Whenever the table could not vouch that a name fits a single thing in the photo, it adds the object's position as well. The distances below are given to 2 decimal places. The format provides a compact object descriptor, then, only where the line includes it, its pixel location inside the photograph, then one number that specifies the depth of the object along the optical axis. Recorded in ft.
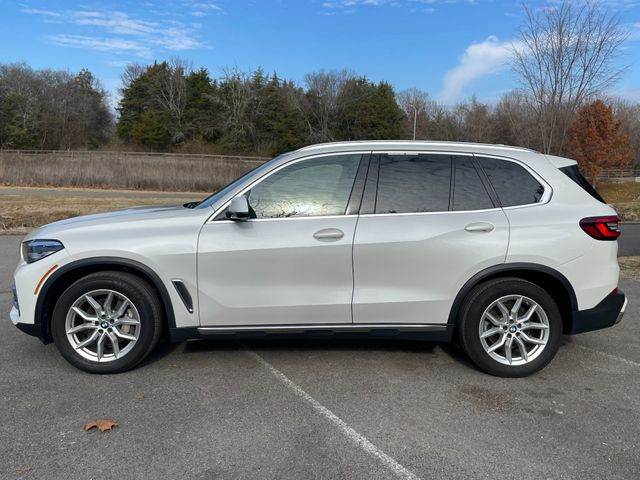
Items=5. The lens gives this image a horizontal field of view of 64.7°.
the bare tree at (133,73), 250.21
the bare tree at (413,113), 241.74
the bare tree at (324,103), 214.07
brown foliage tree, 129.70
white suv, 12.80
